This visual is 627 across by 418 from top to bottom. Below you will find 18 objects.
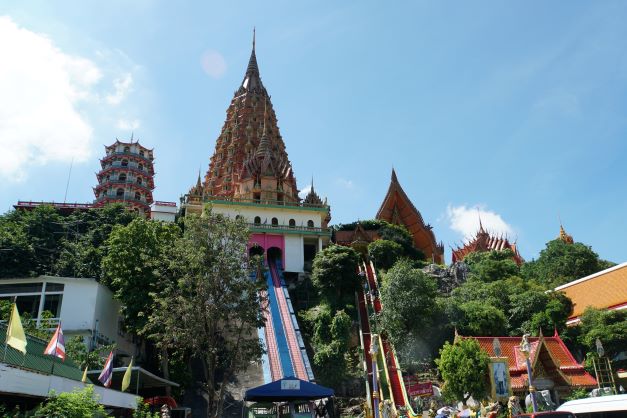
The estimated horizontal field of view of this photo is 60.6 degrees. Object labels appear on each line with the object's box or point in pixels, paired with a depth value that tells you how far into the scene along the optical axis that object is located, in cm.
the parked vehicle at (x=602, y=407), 1407
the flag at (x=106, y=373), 1563
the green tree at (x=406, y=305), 2839
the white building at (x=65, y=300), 2612
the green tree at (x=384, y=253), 4159
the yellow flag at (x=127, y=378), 1649
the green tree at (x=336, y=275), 3488
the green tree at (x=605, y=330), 2756
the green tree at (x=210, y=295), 2033
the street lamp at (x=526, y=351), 1623
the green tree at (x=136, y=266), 2530
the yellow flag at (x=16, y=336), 1028
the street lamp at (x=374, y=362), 1631
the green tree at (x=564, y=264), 4212
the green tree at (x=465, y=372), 1995
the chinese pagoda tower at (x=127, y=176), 6538
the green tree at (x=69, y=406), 947
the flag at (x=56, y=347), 1260
